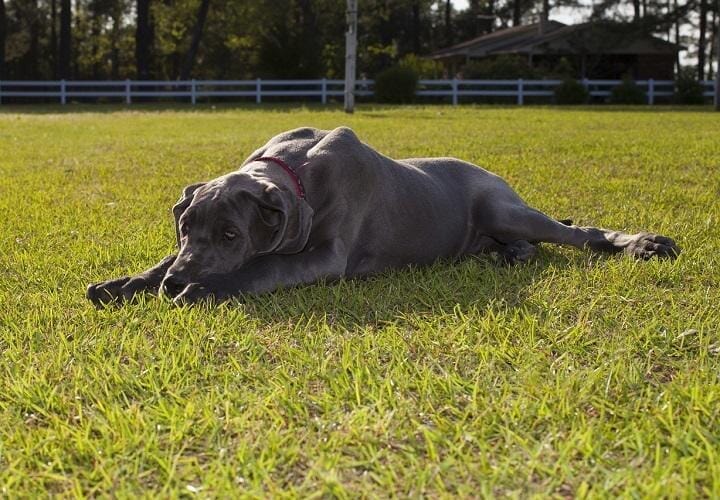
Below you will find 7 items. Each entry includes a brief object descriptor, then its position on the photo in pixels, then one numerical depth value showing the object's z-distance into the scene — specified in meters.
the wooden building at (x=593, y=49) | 35.62
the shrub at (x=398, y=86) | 31.48
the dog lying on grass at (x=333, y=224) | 3.79
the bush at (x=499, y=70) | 34.31
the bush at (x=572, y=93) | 30.69
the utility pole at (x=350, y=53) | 23.77
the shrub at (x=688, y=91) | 30.67
